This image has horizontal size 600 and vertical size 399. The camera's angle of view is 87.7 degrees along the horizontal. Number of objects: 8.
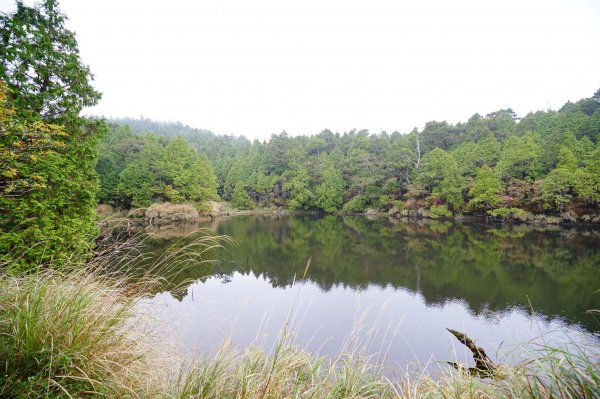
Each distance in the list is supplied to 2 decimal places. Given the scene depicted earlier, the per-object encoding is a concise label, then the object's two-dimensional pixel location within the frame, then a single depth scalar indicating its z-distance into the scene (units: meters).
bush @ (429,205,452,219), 28.70
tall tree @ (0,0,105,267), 6.31
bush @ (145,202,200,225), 24.32
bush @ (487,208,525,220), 23.98
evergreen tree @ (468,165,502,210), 25.30
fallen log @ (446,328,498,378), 3.54
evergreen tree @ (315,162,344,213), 37.09
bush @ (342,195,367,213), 35.56
